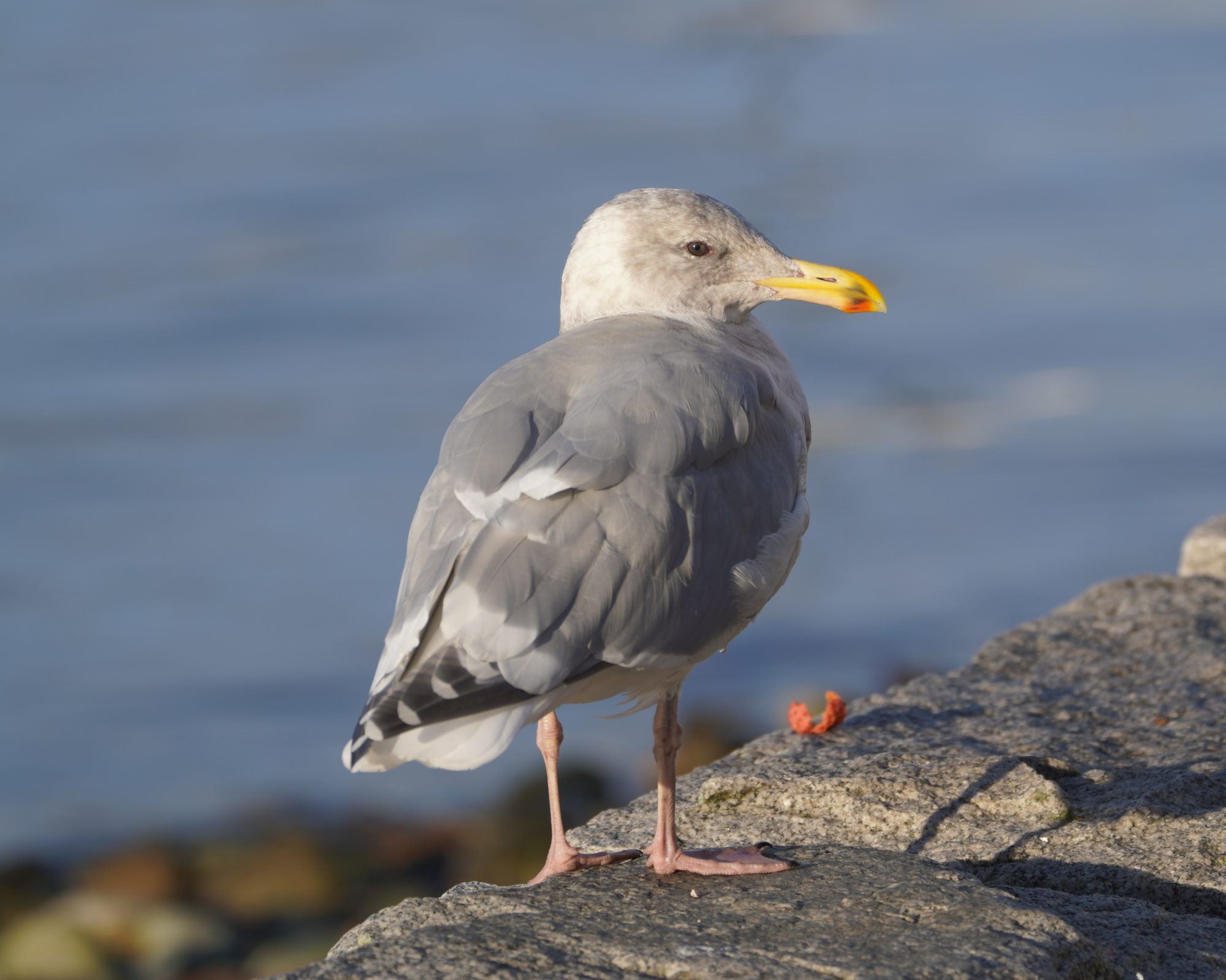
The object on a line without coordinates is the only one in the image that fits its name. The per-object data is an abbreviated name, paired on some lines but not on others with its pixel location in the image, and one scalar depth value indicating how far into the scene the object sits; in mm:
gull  6594
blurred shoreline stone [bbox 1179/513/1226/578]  12812
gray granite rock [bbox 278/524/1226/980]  5926
